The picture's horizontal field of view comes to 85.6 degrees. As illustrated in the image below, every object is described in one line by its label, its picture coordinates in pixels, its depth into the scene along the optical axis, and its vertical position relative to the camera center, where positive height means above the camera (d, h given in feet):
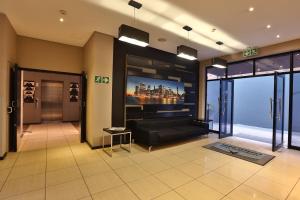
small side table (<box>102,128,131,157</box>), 13.65 -2.97
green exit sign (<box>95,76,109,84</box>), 14.89 +1.73
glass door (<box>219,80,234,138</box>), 21.02 -1.22
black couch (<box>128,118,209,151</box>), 14.78 -3.35
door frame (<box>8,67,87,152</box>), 13.79 -3.21
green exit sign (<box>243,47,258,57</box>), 18.04 +5.43
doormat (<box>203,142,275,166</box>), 12.84 -4.76
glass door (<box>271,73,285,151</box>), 15.71 -1.16
